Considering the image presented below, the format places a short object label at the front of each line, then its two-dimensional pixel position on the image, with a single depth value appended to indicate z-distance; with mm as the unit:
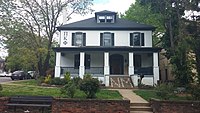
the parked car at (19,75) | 21200
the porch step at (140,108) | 7000
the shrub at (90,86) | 6805
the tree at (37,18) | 17807
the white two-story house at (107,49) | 15287
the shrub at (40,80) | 14195
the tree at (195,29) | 10561
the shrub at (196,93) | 7020
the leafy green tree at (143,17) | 20088
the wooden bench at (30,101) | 6583
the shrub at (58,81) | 13407
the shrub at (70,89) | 6832
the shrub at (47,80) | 13865
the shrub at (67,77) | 13559
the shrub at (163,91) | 6945
